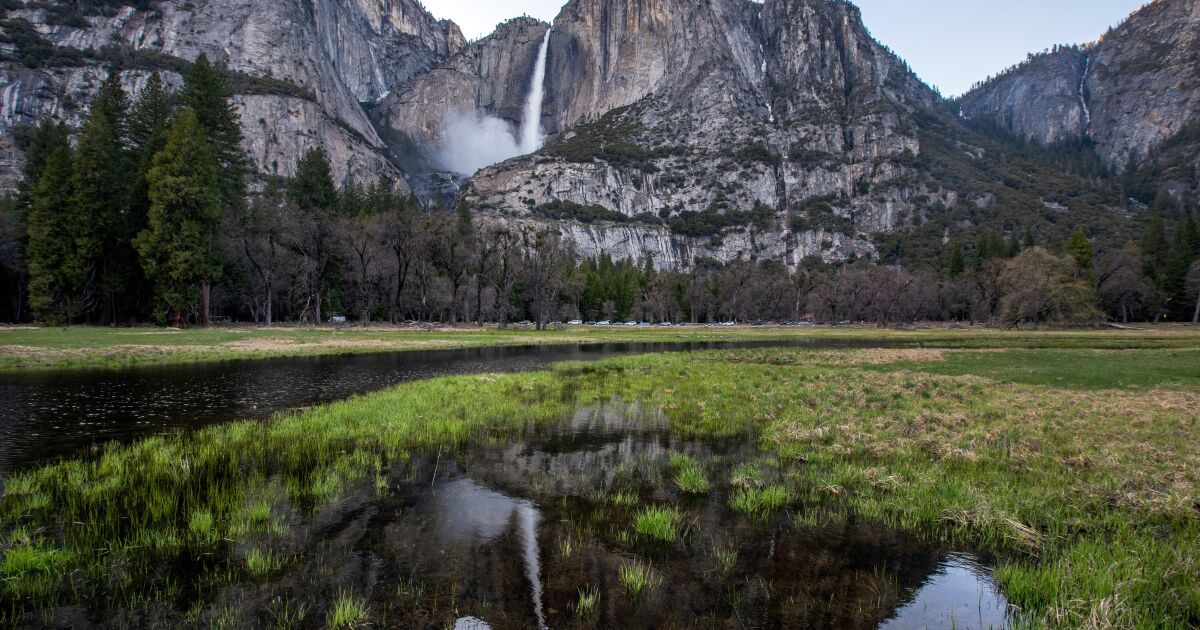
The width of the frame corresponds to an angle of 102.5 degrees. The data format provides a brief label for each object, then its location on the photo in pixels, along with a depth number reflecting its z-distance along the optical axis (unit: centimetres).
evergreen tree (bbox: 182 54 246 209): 6334
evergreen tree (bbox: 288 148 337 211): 8150
